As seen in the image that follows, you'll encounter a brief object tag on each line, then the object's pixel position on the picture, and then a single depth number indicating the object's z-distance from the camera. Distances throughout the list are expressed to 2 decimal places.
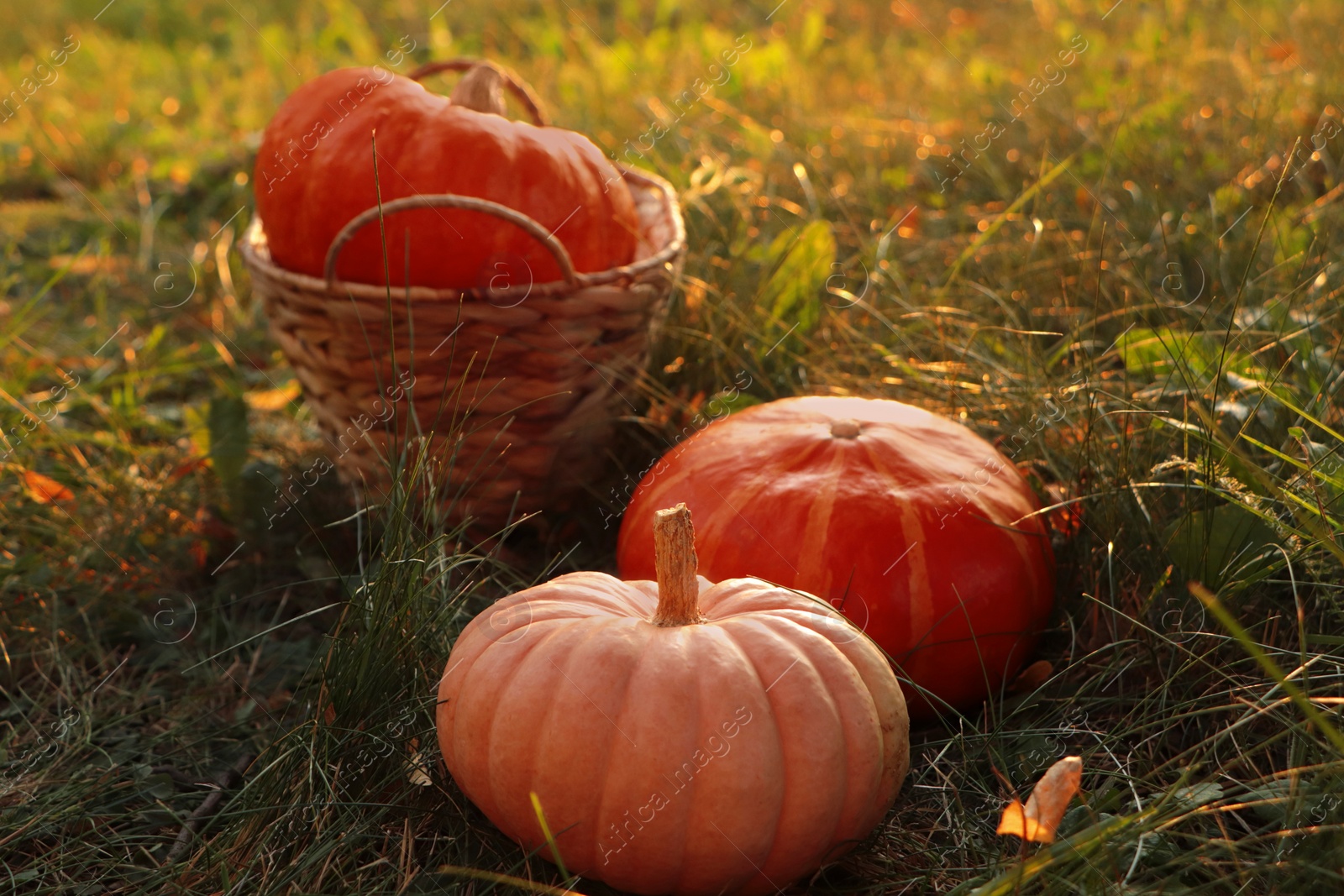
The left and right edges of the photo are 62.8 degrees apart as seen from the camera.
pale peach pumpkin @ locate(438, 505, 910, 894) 1.27
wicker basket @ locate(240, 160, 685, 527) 1.97
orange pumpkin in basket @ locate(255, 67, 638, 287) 2.04
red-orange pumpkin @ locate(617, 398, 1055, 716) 1.70
